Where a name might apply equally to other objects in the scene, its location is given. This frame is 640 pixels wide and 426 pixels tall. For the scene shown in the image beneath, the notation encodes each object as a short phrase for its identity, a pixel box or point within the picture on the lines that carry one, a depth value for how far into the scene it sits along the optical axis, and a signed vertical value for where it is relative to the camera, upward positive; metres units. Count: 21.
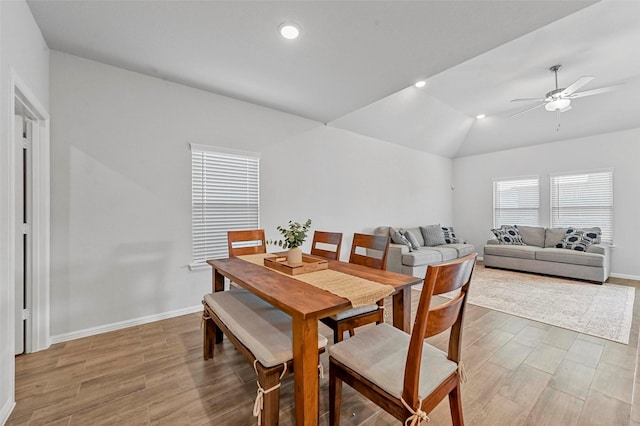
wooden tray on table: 1.84 -0.41
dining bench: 1.29 -0.72
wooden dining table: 1.20 -0.46
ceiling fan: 3.37 +1.58
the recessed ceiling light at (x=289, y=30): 2.13 +1.51
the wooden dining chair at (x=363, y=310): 1.82 -0.73
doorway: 2.20 -0.18
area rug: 2.81 -1.21
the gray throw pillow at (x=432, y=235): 5.71 -0.54
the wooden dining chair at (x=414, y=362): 1.03 -0.72
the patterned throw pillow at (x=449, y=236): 6.02 -0.58
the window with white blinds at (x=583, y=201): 4.95 +0.22
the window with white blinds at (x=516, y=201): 5.88 +0.23
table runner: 1.35 -0.44
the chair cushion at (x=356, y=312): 1.82 -0.73
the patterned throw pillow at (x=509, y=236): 5.54 -0.53
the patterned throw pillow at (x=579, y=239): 4.62 -0.50
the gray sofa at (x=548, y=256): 4.33 -0.82
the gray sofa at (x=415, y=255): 4.53 -0.82
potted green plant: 1.96 -0.25
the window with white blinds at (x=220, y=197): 3.18 +0.18
